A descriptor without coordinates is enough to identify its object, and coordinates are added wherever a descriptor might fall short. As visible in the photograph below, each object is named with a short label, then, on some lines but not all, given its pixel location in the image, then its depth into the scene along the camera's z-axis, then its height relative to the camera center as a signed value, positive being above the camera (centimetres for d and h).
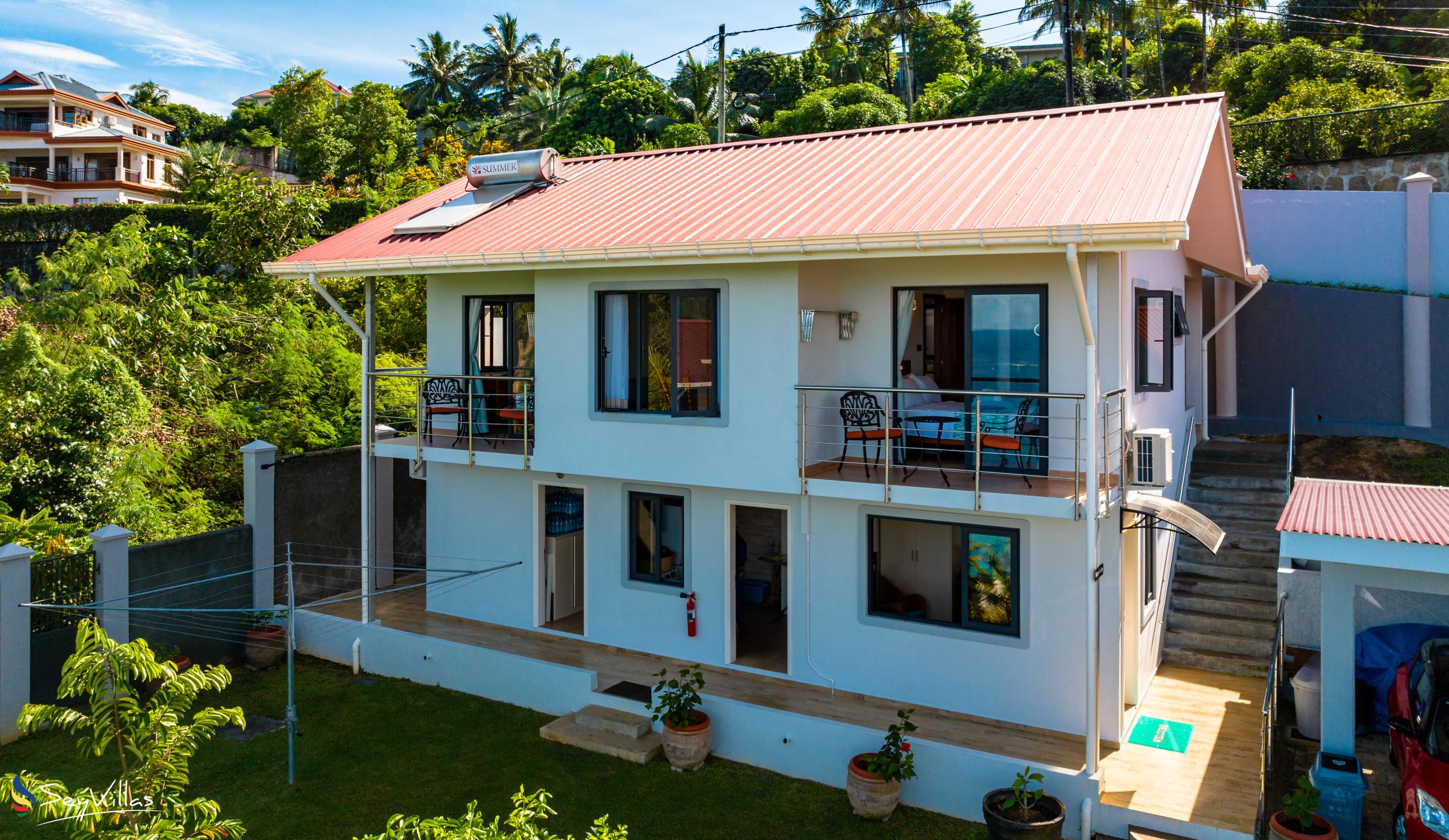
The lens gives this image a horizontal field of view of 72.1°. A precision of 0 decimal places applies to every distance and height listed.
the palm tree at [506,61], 5384 +1894
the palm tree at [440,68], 5497 +1902
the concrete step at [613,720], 1088 -344
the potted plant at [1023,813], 824 -343
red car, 759 -275
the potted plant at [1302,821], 800 -336
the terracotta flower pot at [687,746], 1028 -348
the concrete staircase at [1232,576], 1222 -220
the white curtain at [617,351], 1227 +73
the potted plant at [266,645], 1342 -320
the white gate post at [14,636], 1103 -252
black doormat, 1142 -327
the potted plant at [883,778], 919 -342
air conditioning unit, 1038 -51
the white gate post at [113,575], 1195 -200
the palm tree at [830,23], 4466 +1734
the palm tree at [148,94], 7181 +2296
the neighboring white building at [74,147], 5659 +1533
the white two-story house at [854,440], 969 -36
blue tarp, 1091 -270
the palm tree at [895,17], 4344 +1735
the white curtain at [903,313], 1142 +111
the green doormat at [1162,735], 1002 -333
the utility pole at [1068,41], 3058 +1176
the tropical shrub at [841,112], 3522 +1091
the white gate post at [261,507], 1401 -138
